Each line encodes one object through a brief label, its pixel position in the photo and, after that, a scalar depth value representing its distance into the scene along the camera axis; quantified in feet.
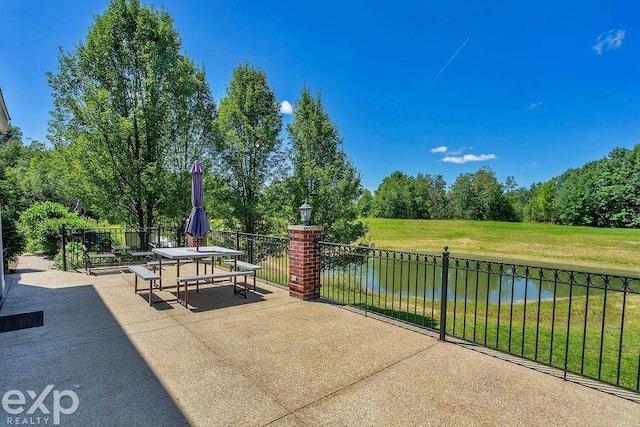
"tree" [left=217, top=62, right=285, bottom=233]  38.09
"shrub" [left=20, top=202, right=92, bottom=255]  32.45
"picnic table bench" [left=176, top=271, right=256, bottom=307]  16.34
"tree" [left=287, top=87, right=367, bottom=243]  33.94
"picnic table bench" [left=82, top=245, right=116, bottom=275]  24.28
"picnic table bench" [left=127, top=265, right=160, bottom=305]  16.43
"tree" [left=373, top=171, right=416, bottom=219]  185.88
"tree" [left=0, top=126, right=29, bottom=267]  25.27
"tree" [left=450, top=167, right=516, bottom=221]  179.38
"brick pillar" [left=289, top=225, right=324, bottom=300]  17.88
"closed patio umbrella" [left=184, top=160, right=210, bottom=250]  19.07
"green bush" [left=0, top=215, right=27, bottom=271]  24.82
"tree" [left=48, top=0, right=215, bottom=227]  31.73
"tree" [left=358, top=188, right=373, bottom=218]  36.31
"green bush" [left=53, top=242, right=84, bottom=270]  26.65
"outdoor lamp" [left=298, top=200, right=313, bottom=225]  17.87
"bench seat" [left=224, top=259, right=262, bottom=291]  19.79
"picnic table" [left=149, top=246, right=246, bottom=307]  17.01
